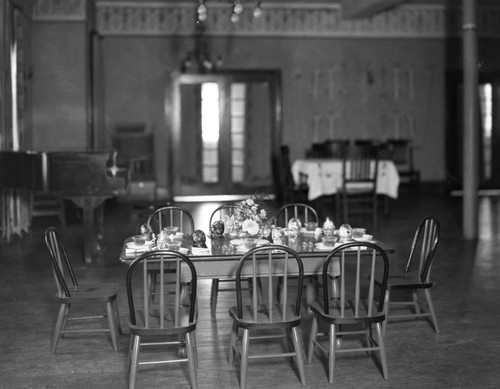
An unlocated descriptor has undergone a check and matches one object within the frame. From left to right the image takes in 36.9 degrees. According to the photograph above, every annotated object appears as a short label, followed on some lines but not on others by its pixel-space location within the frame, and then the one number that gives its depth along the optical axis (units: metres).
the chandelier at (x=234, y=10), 6.44
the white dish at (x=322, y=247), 4.54
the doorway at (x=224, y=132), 14.27
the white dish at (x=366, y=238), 4.89
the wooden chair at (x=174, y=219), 5.43
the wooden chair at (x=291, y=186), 10.47
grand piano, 7.51
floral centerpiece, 4.80
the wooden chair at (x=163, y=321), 3.89
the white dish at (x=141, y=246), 4.54
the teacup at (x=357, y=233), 4.94
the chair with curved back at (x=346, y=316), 4.07
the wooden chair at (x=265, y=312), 3.96
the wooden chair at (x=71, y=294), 4.59
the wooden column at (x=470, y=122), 9.02
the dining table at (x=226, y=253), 4.38
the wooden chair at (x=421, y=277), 4.92
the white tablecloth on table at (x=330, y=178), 10.34
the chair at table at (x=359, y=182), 10.25
